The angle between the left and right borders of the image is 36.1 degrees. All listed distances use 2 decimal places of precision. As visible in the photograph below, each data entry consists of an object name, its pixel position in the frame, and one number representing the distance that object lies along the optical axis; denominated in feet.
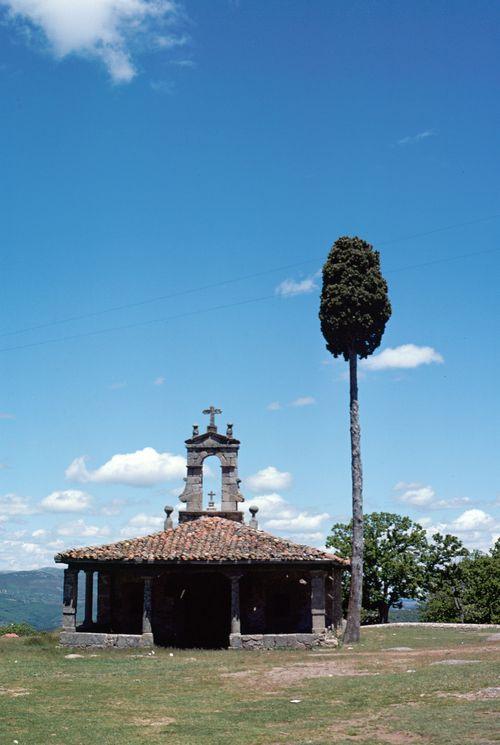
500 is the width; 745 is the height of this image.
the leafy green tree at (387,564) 154.51
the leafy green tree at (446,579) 158.40
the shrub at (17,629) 125.44
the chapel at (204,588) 88.07
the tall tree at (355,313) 101.86
